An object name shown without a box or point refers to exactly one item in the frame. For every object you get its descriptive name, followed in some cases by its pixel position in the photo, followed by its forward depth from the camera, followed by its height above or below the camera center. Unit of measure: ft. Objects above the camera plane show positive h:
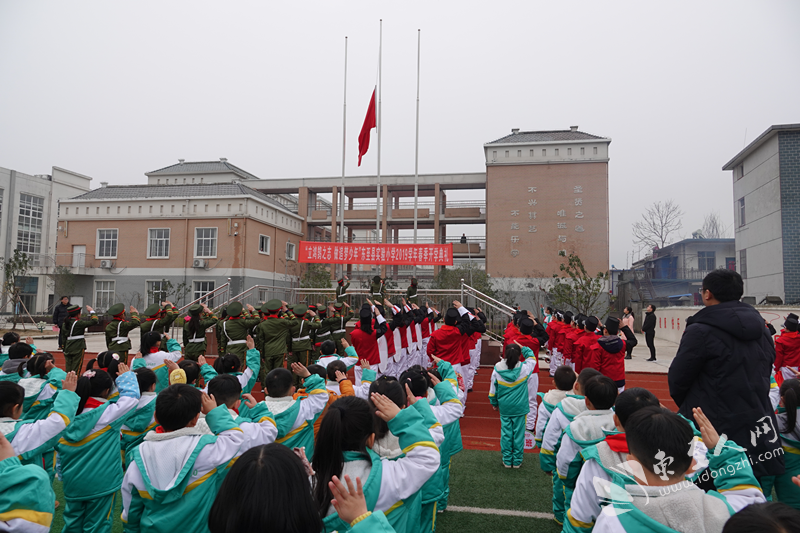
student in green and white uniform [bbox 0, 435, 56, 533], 6.11 -3.05
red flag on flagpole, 71.46 +24.76
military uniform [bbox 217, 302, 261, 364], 27.20 -2.85
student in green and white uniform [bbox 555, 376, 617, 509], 9.14 -2.86
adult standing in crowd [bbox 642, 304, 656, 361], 42.27 -3.66
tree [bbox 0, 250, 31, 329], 74.90 +1.13
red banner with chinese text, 56.13 +3.85
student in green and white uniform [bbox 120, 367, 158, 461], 11.95 -3.61
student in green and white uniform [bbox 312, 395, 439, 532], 6.32 -2.55
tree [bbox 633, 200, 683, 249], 113.91 +14.79
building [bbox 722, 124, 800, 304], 56.24 +10.29
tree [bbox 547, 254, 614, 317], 51.21 -0.69
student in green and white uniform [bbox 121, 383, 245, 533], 7.76 -3.31
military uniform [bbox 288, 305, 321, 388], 28.99 -3.51
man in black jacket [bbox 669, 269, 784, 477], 9.03 -1.68
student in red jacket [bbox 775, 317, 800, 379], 23.76 -3.13
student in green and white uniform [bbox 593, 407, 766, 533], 4.86 -2.36
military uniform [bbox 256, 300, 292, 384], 27.68 -3.48
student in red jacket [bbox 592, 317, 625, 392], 19.35 -2.97
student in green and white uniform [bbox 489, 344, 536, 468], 18.12 -4.55
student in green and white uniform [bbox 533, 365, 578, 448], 14.11 -3.25
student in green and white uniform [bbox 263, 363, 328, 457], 11.12 -3.21
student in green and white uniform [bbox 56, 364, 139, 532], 10.27 -4.06
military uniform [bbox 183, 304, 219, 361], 27.48 -3.60
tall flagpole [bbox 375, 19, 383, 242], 73.26 +13.95
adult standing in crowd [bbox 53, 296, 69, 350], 46.09 -3.85
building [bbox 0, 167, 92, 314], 117.89 +18.47
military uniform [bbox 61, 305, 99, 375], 27.30 -3.94
